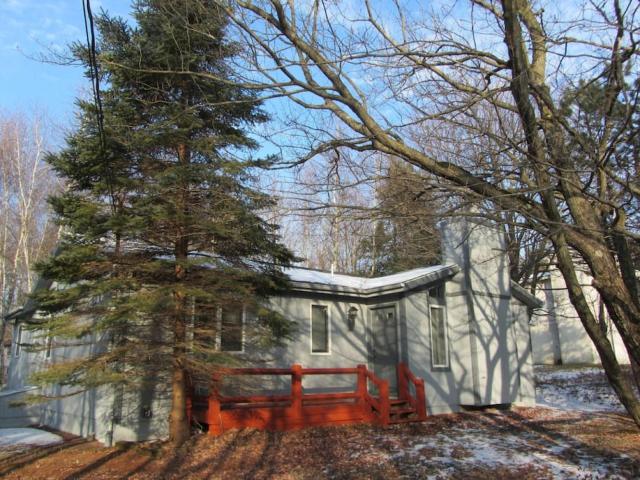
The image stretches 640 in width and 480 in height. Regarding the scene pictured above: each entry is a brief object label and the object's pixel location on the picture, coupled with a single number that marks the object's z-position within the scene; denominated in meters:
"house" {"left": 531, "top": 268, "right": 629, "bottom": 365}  26.83
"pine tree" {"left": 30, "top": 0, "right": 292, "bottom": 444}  8.09
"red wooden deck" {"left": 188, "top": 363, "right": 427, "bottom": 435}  9.08
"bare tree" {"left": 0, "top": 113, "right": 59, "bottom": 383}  24.73
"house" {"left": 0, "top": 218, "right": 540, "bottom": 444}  11.77
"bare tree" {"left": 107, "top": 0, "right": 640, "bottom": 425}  4.87
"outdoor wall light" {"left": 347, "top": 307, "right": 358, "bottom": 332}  12.62
